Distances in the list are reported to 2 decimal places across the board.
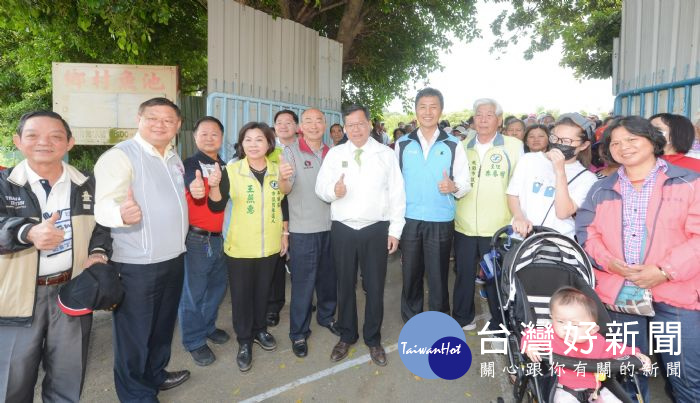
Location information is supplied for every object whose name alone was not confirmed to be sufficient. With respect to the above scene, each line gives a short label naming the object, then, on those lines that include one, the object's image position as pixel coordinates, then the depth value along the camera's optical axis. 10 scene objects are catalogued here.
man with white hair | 3.74
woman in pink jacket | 2.30
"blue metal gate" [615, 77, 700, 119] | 4.42
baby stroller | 2.48
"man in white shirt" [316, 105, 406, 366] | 3.35
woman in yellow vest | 3.28
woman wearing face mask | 2.93
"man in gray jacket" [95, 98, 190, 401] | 2.50
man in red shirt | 3.40
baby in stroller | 2.07
